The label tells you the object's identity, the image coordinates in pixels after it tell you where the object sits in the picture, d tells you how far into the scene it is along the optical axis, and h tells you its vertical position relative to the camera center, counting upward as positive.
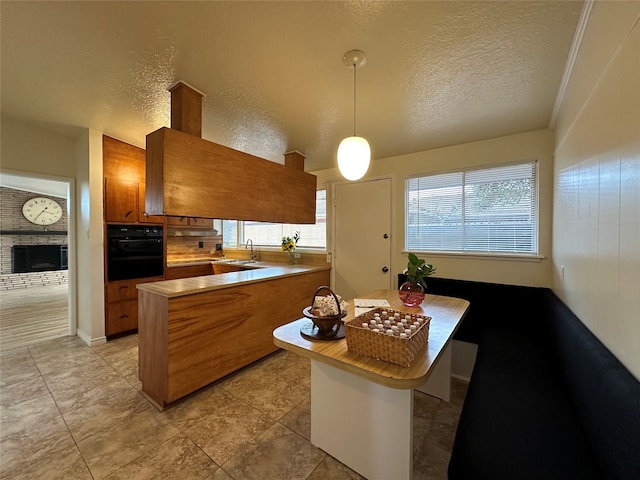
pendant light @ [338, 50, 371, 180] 1.74 +0.55
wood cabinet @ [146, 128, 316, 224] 2.02 +0.51
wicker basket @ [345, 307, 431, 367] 1.08 -0.47
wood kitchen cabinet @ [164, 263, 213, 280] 3.87 -0.55
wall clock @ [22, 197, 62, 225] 6.46 +0.67
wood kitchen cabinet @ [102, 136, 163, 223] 3.15 +0.70
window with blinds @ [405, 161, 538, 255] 2.62 +0.28
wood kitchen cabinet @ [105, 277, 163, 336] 3.18 -0.88
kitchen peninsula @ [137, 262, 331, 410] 1.98 -0.79
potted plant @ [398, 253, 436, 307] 1.99 -0.37
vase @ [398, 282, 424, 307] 1.99 -0.45
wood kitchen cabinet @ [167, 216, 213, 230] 4.36 +0.25
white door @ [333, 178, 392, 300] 3.45 -0.01
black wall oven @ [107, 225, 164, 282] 3.20 -0.20
